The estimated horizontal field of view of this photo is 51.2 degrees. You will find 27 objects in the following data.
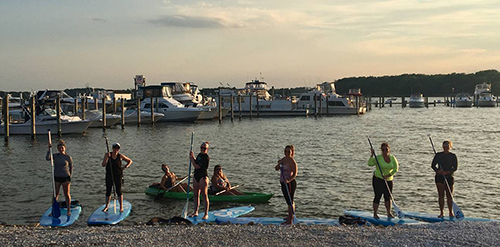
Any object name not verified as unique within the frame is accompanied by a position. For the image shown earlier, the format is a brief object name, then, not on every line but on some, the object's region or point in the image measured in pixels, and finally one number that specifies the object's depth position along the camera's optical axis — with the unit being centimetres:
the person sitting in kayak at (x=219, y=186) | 1572
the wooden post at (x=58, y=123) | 3666
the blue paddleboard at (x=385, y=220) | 1205
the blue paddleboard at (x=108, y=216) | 1252
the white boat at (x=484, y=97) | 9888
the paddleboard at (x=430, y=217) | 1233
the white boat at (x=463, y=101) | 10088
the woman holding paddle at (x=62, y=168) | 1183
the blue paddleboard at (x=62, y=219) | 1252
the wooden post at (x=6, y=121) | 3375
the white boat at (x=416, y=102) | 10331
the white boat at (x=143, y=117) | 5216
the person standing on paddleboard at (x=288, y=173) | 1100
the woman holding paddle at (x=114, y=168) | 1211
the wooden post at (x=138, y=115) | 4909
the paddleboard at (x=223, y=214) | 1233
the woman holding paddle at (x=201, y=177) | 1160
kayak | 1559
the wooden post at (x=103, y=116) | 4346
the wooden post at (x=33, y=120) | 3462
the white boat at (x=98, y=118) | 4572
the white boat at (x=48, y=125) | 3781
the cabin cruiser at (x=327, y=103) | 7006
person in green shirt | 1151
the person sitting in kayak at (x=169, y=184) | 1630
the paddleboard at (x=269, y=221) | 1207
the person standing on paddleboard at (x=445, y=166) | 1155
